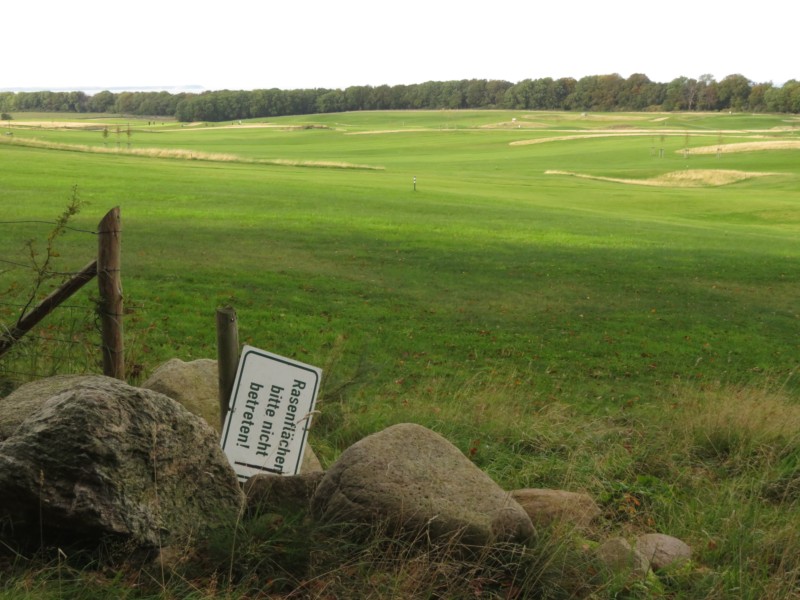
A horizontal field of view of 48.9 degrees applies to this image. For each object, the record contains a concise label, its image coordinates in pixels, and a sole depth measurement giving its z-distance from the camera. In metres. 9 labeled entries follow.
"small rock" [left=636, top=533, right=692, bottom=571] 4.86
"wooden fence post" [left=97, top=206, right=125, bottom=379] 5.88
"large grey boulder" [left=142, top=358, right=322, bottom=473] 6.45
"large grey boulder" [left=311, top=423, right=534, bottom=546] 4.49
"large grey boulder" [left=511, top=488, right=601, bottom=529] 5.12
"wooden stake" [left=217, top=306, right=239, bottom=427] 5.41
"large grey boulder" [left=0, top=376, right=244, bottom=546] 3.92
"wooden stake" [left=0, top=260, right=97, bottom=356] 5.97
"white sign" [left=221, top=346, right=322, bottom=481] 5.16
